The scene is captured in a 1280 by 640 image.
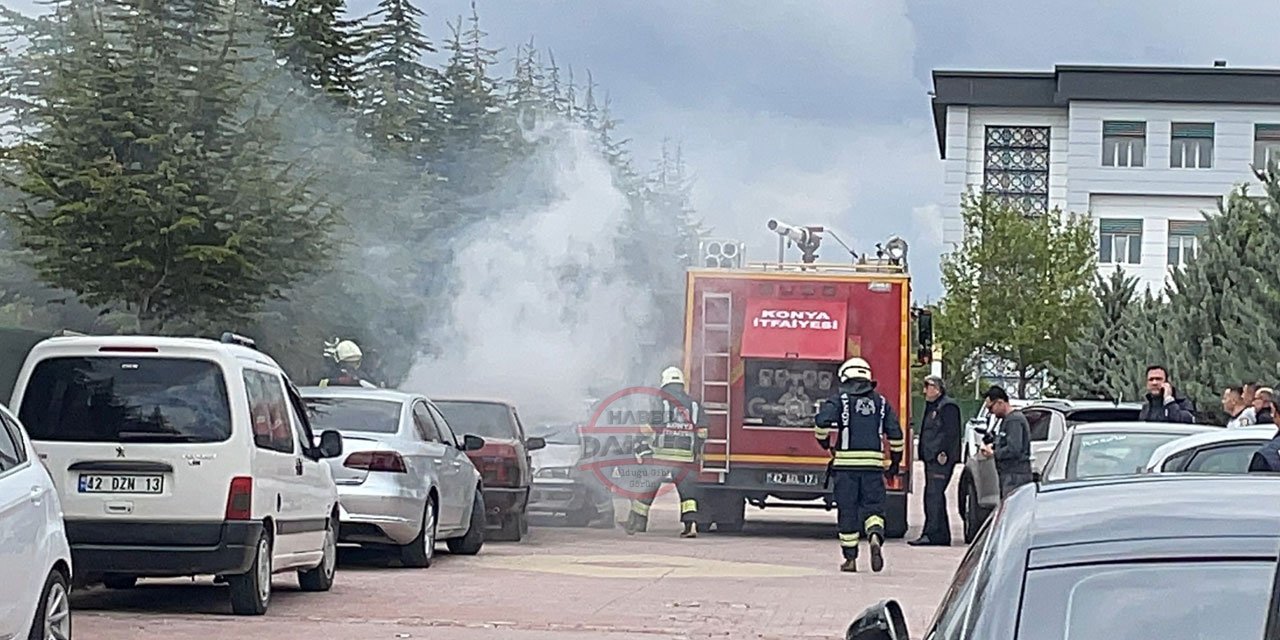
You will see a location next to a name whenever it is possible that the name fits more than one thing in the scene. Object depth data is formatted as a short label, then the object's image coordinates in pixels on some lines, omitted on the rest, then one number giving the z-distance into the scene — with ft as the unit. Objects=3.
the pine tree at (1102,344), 163.71
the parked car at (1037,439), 65.21
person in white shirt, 62.18
